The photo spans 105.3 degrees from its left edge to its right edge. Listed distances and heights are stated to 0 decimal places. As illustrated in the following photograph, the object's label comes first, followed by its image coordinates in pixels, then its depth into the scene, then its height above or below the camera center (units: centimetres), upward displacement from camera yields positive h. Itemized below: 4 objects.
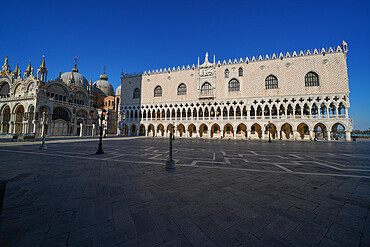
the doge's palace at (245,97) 2845 +855
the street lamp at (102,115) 1041 +132
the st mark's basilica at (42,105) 3062 +671
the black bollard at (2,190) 226 -93
